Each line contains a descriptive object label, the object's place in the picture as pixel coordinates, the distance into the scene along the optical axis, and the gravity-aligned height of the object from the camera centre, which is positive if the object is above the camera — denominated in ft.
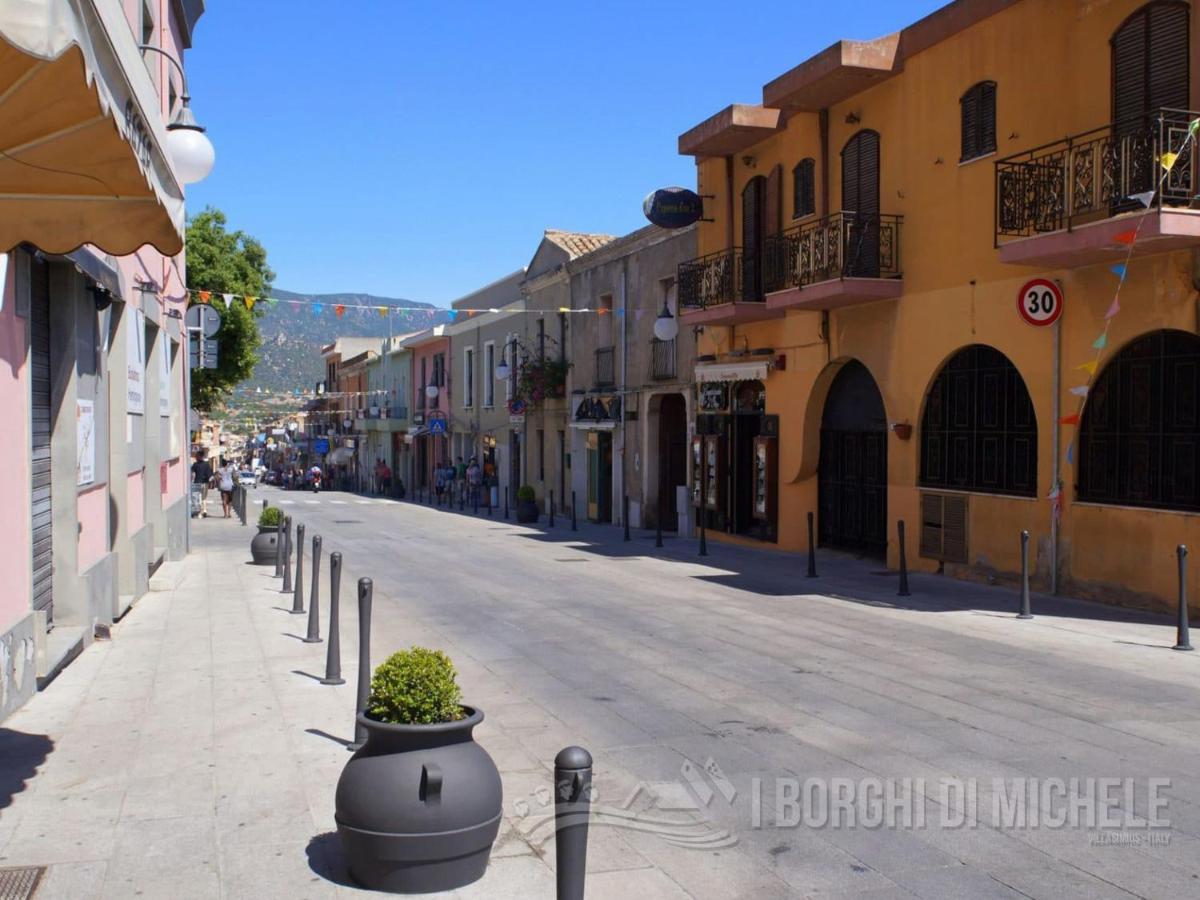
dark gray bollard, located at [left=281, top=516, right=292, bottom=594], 50.58 -5.97
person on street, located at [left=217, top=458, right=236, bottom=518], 109.81 -6.08
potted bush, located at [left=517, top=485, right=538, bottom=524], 101.45 -7.06
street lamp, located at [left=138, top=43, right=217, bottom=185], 32.60 +8.07
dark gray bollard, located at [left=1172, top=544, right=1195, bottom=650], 34.71 -6.06
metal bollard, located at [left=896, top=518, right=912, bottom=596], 48.55 -6.63
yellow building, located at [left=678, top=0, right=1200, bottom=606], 42.32 +6.21
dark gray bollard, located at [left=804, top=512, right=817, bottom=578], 55.88 -7.02
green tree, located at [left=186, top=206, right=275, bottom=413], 121.39 +16.20
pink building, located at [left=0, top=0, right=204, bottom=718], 14.60 +3.39
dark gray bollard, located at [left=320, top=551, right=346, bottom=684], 30.45 -6.00
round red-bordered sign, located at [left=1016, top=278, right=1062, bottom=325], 46.65 +5.01
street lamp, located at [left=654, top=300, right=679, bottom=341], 82.99 +7.20
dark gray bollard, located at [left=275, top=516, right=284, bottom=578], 55.13 -6.14
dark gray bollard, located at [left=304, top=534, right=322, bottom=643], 37.35 -6.36
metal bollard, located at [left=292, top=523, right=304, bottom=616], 43.66 -6.44
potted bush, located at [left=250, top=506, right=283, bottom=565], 61.26 -6.15
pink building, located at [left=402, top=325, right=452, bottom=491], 163.12 +3.33
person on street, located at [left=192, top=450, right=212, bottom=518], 109.40 -4.61
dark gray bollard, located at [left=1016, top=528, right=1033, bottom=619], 41.47 -5.96
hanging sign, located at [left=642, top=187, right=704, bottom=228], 79.05 +15.33
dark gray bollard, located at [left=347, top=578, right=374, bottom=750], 24.18 -4.95
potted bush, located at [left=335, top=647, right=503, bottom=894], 15.94 -5.18
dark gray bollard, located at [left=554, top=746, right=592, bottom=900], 12.46 -4.37
